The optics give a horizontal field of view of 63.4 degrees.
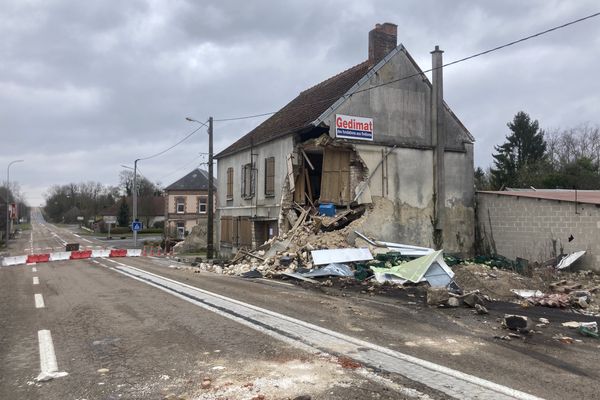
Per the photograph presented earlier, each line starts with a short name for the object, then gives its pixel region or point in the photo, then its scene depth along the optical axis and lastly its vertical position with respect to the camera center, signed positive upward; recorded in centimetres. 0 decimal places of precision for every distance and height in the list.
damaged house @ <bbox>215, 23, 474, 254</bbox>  2042 +265
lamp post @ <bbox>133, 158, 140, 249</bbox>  4429 +40
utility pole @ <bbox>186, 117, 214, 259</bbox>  2709 +56
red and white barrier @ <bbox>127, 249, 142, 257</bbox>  3203 -245
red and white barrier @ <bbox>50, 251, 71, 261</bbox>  2761 -226
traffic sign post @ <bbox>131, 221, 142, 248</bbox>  4204 -83
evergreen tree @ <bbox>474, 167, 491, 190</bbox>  5220 +414
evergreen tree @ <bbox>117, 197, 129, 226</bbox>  8244 +41
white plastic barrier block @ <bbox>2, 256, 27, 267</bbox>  2550 -234
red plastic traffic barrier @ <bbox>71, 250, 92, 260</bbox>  2850 -226
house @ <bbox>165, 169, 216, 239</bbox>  6184 +155
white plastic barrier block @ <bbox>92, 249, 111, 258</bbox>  3027 -232
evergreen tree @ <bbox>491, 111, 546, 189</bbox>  5193 +713
